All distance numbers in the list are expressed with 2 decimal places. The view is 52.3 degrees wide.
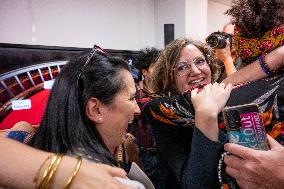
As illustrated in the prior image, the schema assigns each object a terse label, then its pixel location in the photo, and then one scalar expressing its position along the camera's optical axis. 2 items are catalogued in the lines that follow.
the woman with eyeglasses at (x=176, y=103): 0.94
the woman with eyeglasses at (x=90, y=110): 0.93
